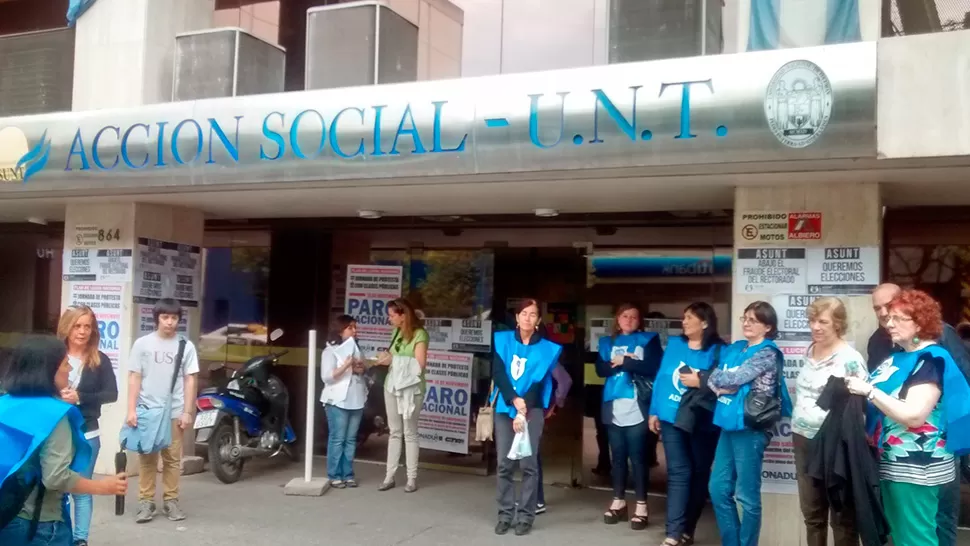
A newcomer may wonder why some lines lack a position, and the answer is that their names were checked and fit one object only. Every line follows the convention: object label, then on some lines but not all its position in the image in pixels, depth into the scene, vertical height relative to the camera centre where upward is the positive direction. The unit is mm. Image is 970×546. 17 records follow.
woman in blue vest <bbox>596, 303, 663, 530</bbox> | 6312 -664
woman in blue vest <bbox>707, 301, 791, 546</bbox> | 5133 -654
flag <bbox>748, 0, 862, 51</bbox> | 5430 +1918
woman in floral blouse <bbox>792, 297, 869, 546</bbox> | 4819 -428
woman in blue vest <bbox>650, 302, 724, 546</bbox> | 5715 -739
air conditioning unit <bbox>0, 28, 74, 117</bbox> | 8359 +2208
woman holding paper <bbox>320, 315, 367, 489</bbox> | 7508 -892
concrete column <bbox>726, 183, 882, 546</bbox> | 5578 +591
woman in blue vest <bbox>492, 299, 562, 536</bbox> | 6035 -611
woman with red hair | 4125 -461
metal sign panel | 4949 +1234
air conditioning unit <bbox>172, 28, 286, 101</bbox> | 7477 +2126
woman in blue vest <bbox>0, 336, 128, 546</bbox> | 3281 -619
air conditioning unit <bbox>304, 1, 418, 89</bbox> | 7199 +2220
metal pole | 7309 -820
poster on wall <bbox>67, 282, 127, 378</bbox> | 7809 -136
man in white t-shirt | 6039 -644
